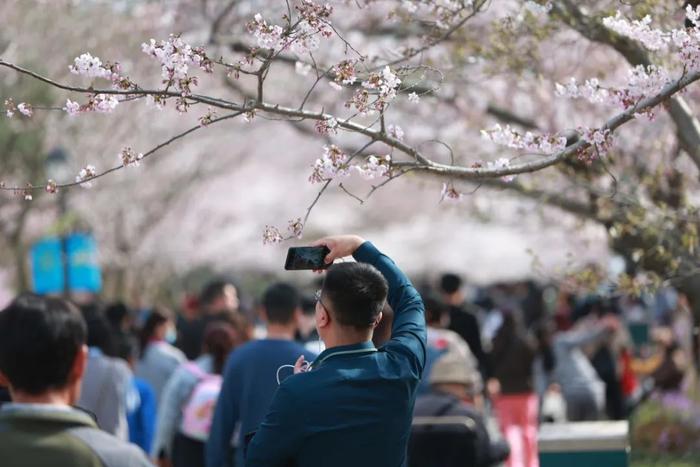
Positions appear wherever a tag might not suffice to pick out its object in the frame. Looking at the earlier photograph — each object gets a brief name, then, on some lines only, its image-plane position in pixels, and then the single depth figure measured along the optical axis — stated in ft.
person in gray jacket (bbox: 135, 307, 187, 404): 64.54
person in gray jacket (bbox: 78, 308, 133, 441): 51.11
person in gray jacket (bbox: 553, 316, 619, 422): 87.30
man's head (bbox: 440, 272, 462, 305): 74.95
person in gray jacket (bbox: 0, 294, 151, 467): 20.57
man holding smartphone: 26.09
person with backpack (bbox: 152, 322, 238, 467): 51.16
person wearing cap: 47.14
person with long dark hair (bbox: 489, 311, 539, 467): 82.84
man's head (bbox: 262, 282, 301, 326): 44.93
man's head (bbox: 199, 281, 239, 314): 69.05
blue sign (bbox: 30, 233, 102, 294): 123.85
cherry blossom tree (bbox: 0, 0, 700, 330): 31.71
